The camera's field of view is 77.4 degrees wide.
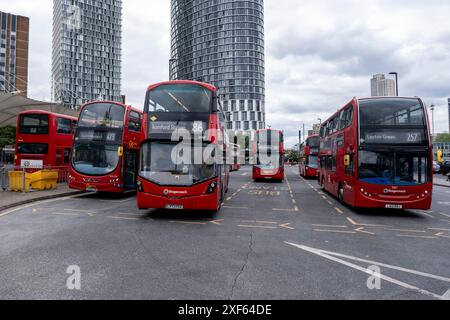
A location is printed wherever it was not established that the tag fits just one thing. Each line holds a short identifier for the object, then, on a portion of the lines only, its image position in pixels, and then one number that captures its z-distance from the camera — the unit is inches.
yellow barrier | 536.1
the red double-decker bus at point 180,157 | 333.1
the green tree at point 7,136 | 1729.8
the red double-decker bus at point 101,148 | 498.3
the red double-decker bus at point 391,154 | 365.4
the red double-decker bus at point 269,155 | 902.4
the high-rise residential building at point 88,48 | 4020.7
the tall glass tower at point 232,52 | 4052.7
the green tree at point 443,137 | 3774.6
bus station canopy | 828.7
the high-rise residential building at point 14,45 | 3577.8
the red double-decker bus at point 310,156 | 1031.6
